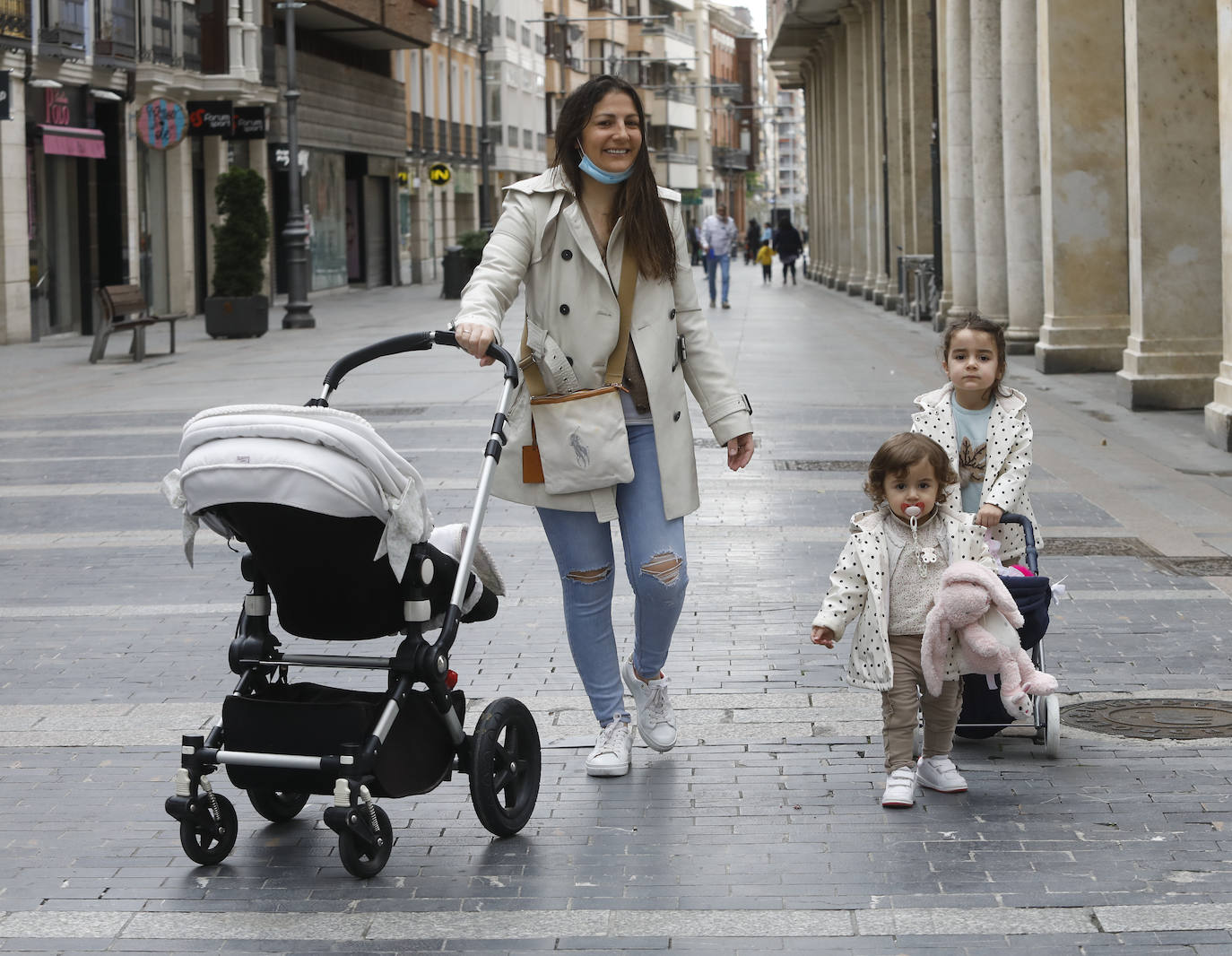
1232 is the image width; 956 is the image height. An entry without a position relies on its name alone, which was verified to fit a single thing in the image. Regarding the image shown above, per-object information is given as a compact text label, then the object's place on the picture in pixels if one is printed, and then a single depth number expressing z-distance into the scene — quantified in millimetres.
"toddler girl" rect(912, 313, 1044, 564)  5727
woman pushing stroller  5359
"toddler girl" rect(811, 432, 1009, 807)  5203
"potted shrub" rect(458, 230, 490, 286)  43844
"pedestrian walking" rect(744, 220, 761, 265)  81062
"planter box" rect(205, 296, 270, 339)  29266
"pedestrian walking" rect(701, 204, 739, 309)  36750
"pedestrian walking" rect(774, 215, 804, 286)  52750
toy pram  5395
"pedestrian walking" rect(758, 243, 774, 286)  57284
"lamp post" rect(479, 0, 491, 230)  50938
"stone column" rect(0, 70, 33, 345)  28562
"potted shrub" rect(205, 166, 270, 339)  28656
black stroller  4512
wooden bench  24281
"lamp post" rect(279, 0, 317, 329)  31500
